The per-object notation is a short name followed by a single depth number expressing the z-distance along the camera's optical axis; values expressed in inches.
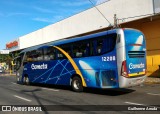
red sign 1438.5
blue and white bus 322.1
